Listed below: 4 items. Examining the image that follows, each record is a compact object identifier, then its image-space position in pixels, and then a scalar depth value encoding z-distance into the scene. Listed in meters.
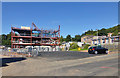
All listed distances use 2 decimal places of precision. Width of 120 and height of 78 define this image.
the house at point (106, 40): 28.99
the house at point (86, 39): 46.83
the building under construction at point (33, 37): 41.94
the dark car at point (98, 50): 14.02
